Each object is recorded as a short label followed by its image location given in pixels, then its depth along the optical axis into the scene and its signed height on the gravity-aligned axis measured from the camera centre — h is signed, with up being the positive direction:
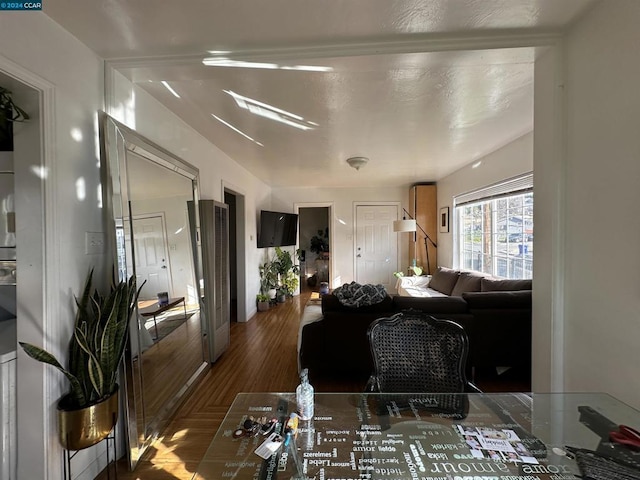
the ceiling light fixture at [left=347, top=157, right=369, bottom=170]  3.61 +1.02
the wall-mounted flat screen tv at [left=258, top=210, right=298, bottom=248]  4.93 +0.14
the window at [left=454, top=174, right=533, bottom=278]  3.10 +0.08
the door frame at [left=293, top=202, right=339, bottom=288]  6.06 +0.29
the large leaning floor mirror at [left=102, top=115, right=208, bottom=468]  1.59 -0.25
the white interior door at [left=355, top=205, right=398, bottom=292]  6.02 -0.21
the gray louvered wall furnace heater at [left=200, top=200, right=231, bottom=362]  2.74 -0.39
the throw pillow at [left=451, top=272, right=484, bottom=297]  3.58 -0.67
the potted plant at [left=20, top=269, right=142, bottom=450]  1.23 -0.62
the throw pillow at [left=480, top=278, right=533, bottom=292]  2.81 -0.56
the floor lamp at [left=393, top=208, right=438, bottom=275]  4.76 +0.17
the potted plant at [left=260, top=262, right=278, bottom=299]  5.13 -0.84
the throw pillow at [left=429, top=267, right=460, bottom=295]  4.14 -0.74
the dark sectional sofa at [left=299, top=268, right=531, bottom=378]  2.28 -0.80
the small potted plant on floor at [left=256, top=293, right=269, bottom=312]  4.84 -1.20
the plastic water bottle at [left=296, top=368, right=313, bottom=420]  1.08 -0.67
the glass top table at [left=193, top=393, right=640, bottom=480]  0.85 -0.75
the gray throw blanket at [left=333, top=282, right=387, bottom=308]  2.31 -0.52
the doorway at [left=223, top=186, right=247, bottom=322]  4.26 -0.39
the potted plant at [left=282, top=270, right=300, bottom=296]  5.66 -1.00
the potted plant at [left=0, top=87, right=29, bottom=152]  1.16 +0.56
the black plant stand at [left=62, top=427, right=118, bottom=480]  1.27 -1.13
